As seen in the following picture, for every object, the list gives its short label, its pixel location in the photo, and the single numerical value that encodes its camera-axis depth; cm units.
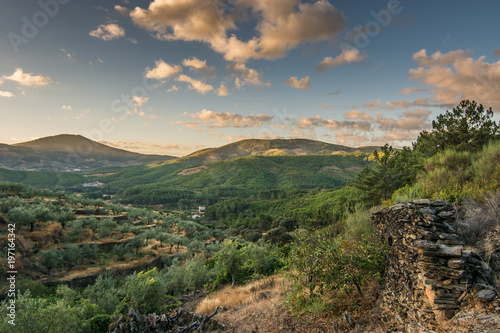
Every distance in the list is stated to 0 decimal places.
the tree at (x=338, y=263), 655
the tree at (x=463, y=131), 1706
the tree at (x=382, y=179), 2408
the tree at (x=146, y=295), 1025
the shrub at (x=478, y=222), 618
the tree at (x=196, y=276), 1515
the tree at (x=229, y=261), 1553
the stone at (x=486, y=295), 409
